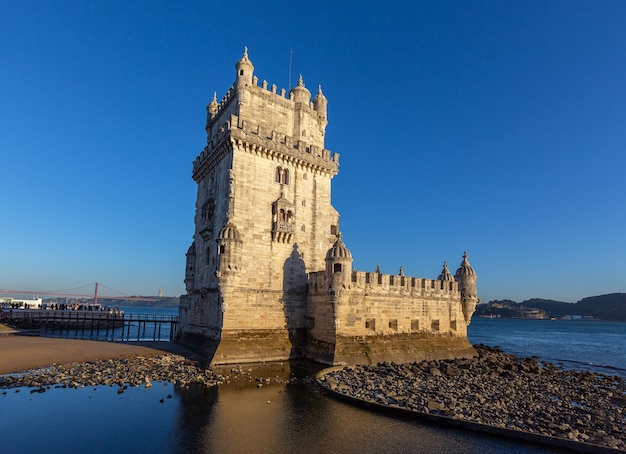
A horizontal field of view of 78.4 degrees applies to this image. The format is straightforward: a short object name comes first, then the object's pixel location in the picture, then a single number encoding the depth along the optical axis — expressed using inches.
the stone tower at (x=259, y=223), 1056.2
